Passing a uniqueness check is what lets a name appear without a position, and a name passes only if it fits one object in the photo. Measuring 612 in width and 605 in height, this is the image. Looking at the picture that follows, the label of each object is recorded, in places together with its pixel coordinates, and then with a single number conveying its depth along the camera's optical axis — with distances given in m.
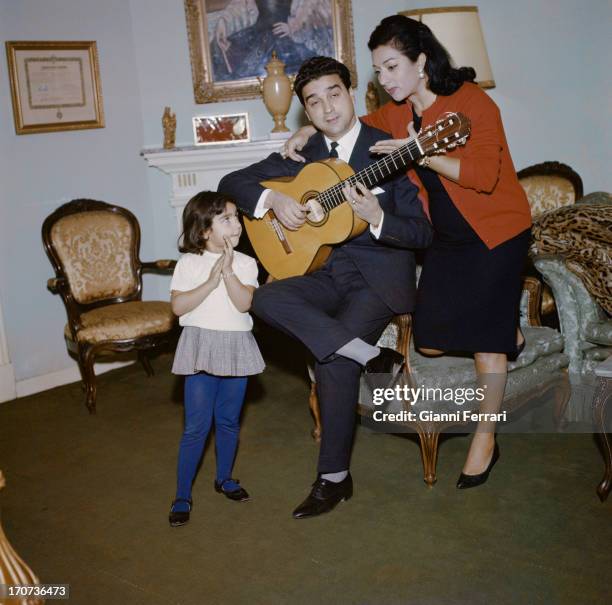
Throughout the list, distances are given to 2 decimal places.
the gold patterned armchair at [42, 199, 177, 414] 4.05
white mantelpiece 4.67
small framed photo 4.82
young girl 2.66
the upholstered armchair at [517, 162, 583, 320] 4.23
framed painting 4.70
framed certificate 4.24
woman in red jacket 2.64
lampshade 3.81
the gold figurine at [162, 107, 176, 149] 4.73
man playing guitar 2.75
